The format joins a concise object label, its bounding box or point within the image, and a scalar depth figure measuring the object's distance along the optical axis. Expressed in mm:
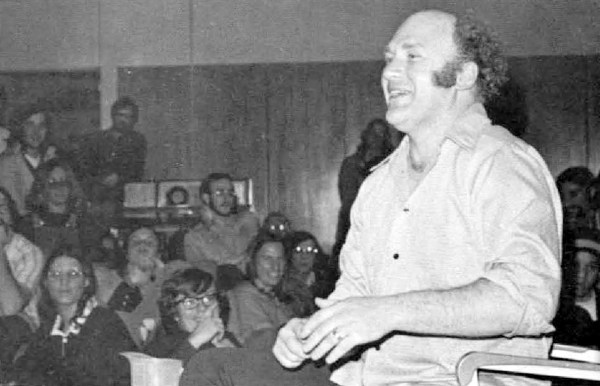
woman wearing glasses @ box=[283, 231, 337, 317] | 4828
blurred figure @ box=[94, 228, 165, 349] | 4430
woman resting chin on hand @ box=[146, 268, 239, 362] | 4117
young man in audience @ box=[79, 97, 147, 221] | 5547
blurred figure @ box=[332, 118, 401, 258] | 6008
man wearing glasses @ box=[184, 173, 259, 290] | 4891
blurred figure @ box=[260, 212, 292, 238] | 5547
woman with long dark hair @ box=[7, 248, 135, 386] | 4160
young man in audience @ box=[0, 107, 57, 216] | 5289
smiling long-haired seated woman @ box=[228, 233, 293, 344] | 4512
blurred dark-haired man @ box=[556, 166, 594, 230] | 5344
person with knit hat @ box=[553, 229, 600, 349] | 4414
